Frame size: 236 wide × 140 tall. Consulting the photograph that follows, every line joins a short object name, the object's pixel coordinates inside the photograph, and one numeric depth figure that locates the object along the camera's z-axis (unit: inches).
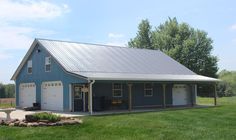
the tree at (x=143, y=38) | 1732.0
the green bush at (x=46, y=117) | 444.3
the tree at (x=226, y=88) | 1536.0
